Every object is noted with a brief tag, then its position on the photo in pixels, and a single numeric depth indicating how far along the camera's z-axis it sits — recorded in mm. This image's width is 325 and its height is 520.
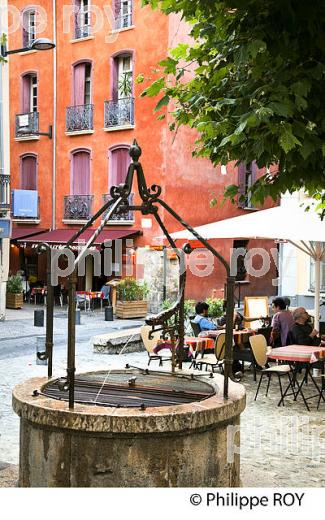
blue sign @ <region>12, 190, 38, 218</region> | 26891
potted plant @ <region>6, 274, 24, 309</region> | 23672
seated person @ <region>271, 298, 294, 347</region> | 11969
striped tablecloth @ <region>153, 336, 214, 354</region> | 11352
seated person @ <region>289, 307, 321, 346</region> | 10852
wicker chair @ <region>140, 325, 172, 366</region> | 11508
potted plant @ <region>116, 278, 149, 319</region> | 22031
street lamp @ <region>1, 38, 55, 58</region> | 13820
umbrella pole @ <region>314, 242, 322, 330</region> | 11906
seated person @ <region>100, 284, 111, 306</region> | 23369
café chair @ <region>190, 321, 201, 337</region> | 12414
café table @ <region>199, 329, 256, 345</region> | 11852
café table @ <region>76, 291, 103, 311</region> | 23358
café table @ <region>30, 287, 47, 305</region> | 24984
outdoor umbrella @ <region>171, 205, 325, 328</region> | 10844
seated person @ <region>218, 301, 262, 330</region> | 12680
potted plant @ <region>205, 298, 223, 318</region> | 18312
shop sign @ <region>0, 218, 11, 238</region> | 20212
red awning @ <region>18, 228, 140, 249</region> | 25172
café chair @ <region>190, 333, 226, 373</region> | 10688
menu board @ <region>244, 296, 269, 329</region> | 17234
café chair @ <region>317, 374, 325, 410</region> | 9628
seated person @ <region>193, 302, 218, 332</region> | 12484
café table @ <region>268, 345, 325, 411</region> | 9609
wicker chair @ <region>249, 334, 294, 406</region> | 10219
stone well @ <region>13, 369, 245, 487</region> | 4750
